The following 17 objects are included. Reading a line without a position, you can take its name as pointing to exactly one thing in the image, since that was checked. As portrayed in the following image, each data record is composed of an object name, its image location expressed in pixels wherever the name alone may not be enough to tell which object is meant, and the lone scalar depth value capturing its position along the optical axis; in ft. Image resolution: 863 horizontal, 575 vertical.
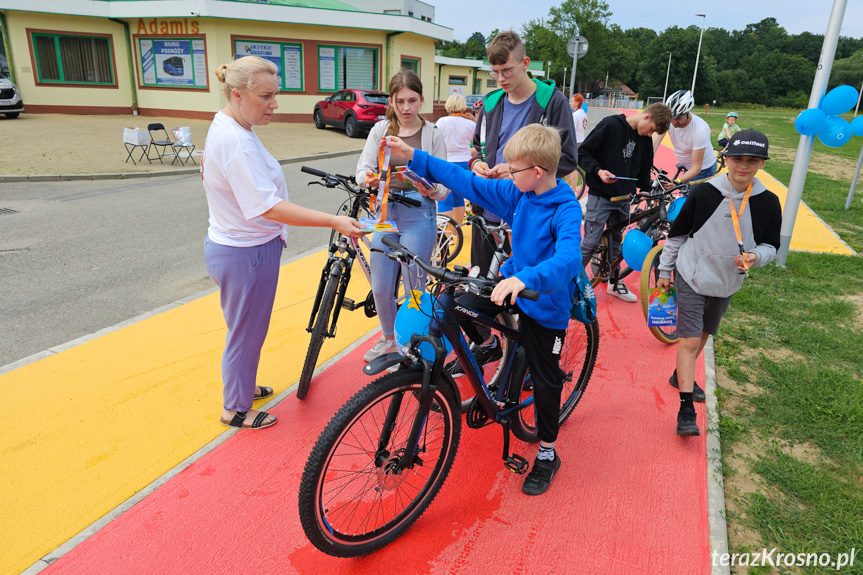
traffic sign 37.14
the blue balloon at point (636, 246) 16.85
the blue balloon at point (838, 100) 21.99
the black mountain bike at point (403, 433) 7.68
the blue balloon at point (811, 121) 21.68
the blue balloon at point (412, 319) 8.28
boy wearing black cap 10.50
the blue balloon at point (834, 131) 22.56
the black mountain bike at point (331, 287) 12.46
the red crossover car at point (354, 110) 66.54
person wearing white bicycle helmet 21.26
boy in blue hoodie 8.26
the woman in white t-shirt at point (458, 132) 25.98
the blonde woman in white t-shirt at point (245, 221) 9.50
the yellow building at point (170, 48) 71.56
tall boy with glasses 12.56
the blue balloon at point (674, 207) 18.06
